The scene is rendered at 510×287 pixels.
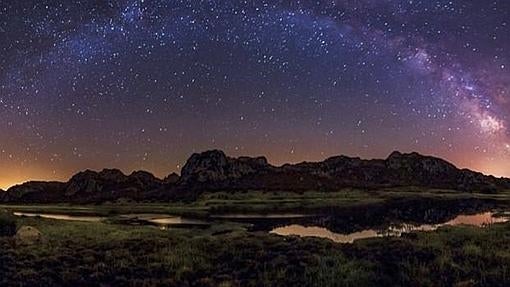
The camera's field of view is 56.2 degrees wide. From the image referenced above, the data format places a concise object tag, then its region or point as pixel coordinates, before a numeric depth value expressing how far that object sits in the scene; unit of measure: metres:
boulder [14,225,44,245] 31.16
